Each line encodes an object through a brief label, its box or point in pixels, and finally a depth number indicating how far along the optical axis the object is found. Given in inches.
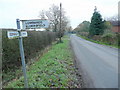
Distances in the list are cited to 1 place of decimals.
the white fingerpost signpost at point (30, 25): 97.8
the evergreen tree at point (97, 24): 1141.1
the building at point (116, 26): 1706.9
